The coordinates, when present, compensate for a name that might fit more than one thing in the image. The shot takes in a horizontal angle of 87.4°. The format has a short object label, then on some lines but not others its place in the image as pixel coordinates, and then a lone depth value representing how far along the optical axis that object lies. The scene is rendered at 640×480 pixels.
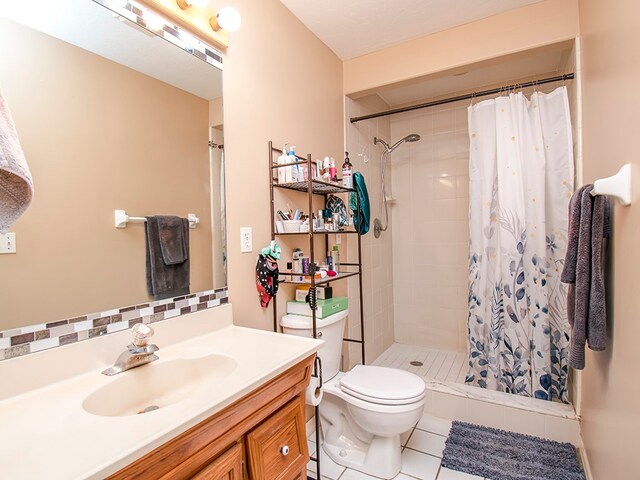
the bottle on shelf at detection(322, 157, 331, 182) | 1.89
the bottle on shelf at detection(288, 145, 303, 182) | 1.71
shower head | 2.83
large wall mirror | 0.90
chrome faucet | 0.98
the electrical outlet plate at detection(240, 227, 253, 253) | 1.58
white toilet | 1.56
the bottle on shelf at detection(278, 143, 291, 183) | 1.73
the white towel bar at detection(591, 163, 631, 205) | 0.95
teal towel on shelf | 2.23
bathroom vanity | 0.61
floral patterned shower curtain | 2.02
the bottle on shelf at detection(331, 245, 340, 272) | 2.15
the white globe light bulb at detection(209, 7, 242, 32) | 1.38
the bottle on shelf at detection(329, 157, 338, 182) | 1.91
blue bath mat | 1.61
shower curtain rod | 1.95
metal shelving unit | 1.60
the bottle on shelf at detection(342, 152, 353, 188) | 2.10
